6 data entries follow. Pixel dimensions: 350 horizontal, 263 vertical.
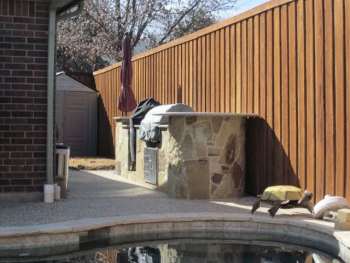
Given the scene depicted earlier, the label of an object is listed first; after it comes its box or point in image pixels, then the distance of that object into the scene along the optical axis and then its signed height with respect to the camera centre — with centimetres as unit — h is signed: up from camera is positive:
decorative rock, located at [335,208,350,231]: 555 -86
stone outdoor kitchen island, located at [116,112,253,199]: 806 -35
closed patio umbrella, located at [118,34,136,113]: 1137 +95
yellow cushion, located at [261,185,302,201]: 664 -73
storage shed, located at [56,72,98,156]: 1592 +41
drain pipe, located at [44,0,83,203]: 803 +57
